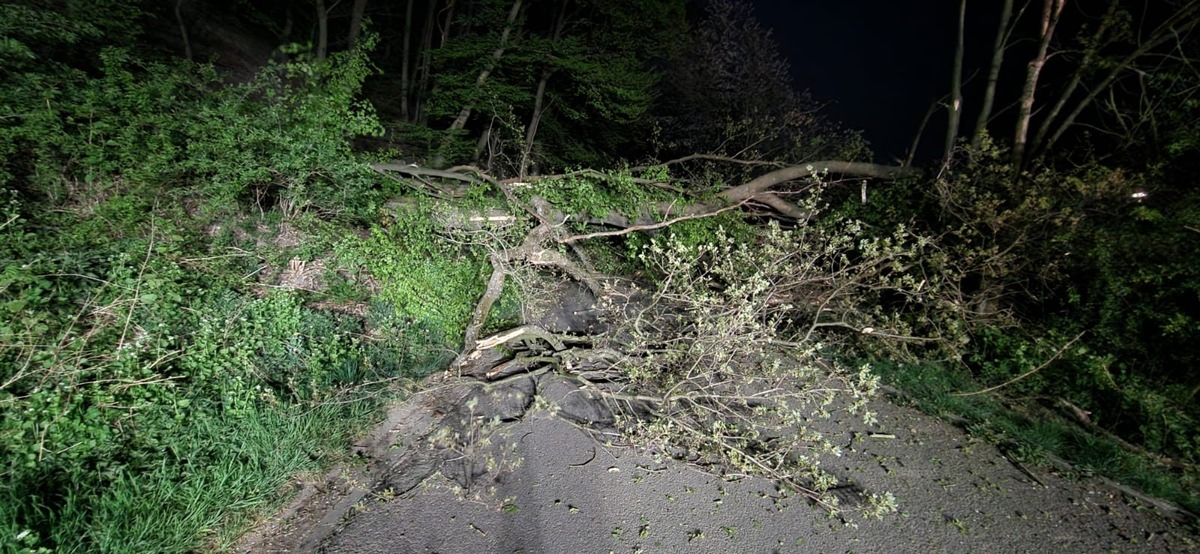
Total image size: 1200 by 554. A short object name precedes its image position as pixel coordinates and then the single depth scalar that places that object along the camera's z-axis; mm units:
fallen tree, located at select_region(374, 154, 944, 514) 4148
